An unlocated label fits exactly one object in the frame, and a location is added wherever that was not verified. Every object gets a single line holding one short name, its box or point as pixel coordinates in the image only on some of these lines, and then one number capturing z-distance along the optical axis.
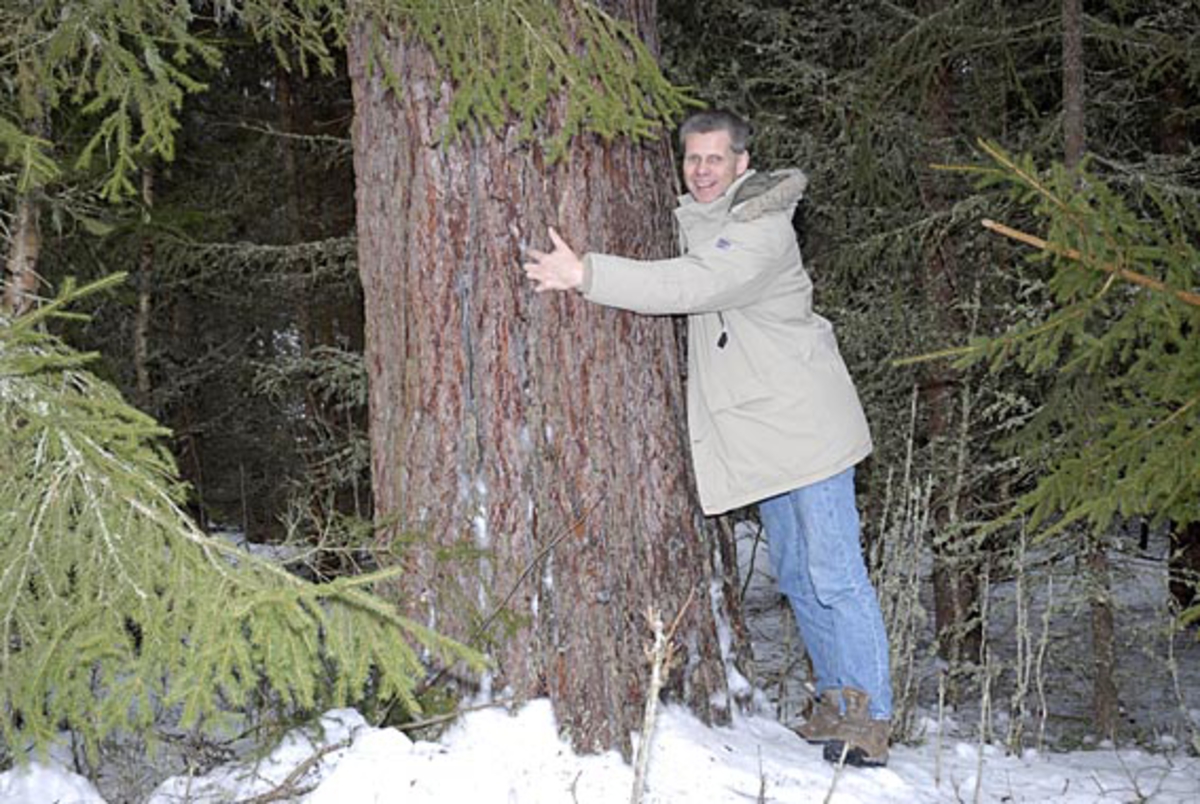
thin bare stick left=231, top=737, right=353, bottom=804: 2.82
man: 3.66
